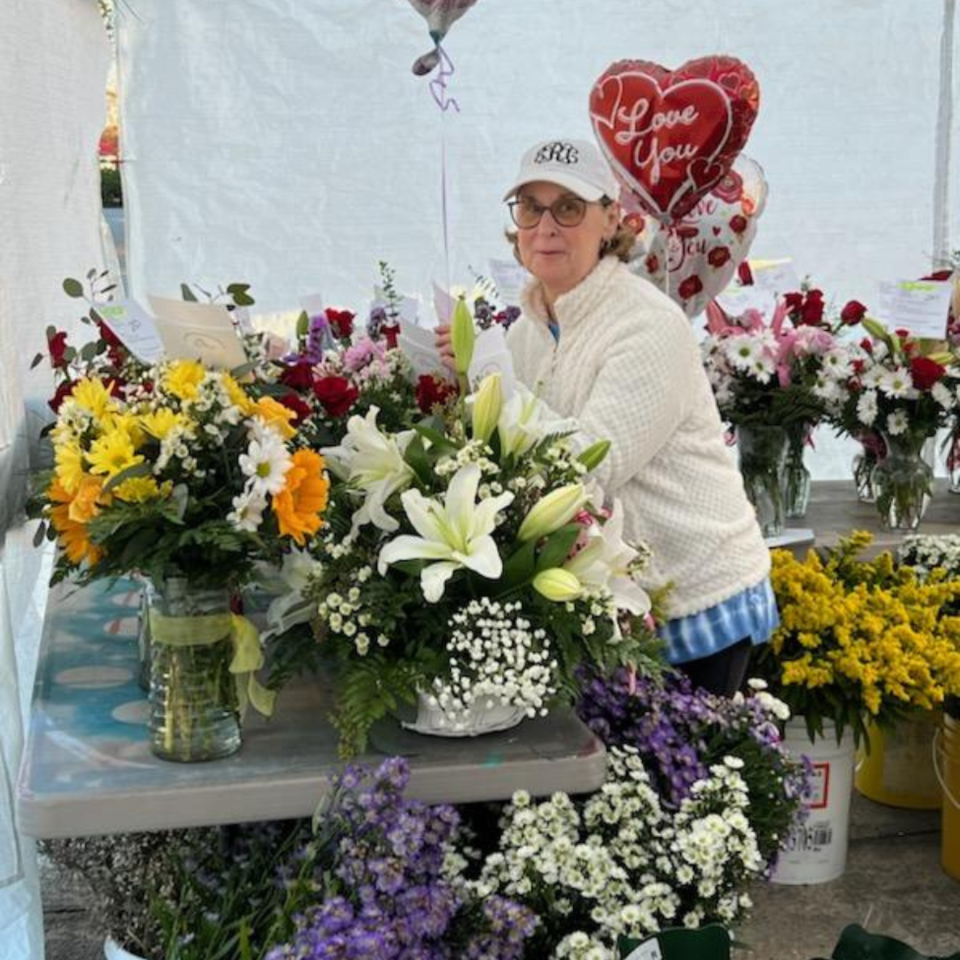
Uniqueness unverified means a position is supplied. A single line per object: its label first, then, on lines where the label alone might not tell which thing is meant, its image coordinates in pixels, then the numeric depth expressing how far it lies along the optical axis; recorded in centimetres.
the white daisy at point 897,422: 315
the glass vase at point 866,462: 327
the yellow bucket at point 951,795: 281
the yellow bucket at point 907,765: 309
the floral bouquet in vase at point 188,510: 134
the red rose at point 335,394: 174
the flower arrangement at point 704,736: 178
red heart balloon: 277
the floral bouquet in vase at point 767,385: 309
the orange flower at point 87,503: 135
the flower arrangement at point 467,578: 142
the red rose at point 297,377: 181
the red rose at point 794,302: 327
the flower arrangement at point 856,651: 256
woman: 199
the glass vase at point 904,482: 323
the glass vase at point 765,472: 315
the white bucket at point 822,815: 270
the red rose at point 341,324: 296
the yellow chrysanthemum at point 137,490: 133
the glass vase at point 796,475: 325
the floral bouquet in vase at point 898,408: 312
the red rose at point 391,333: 267
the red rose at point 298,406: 157
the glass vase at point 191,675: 140
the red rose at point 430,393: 184
